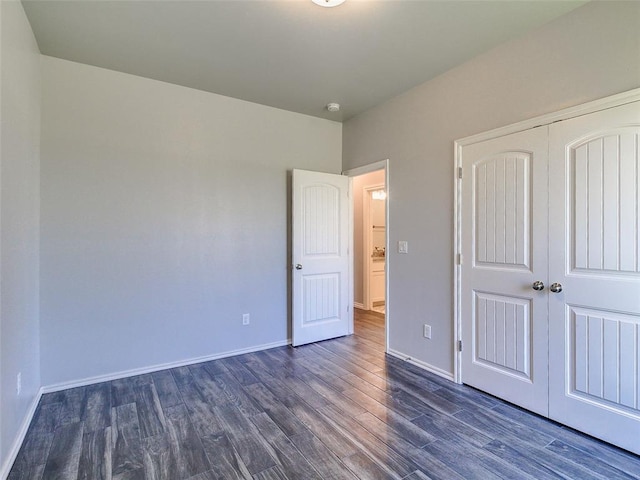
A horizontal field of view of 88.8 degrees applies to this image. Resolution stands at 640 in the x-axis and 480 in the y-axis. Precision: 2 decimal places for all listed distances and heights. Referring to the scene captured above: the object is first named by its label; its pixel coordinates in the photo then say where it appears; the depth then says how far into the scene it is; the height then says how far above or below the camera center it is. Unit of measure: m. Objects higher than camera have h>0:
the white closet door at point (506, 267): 2.29 -0.22
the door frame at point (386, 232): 3.49 +0.07
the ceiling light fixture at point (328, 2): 1.98 +1.44
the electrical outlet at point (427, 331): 3.07 -0.88
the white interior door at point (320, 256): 3.72 -0.21
